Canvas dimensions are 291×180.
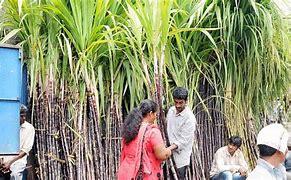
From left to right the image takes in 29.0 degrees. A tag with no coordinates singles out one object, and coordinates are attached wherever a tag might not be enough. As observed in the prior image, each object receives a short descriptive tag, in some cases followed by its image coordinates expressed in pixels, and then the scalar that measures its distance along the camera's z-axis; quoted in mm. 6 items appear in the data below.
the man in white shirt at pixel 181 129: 5156
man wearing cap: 2785
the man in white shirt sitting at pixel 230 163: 5957
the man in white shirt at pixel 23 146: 5215
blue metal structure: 4531
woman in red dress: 4629
